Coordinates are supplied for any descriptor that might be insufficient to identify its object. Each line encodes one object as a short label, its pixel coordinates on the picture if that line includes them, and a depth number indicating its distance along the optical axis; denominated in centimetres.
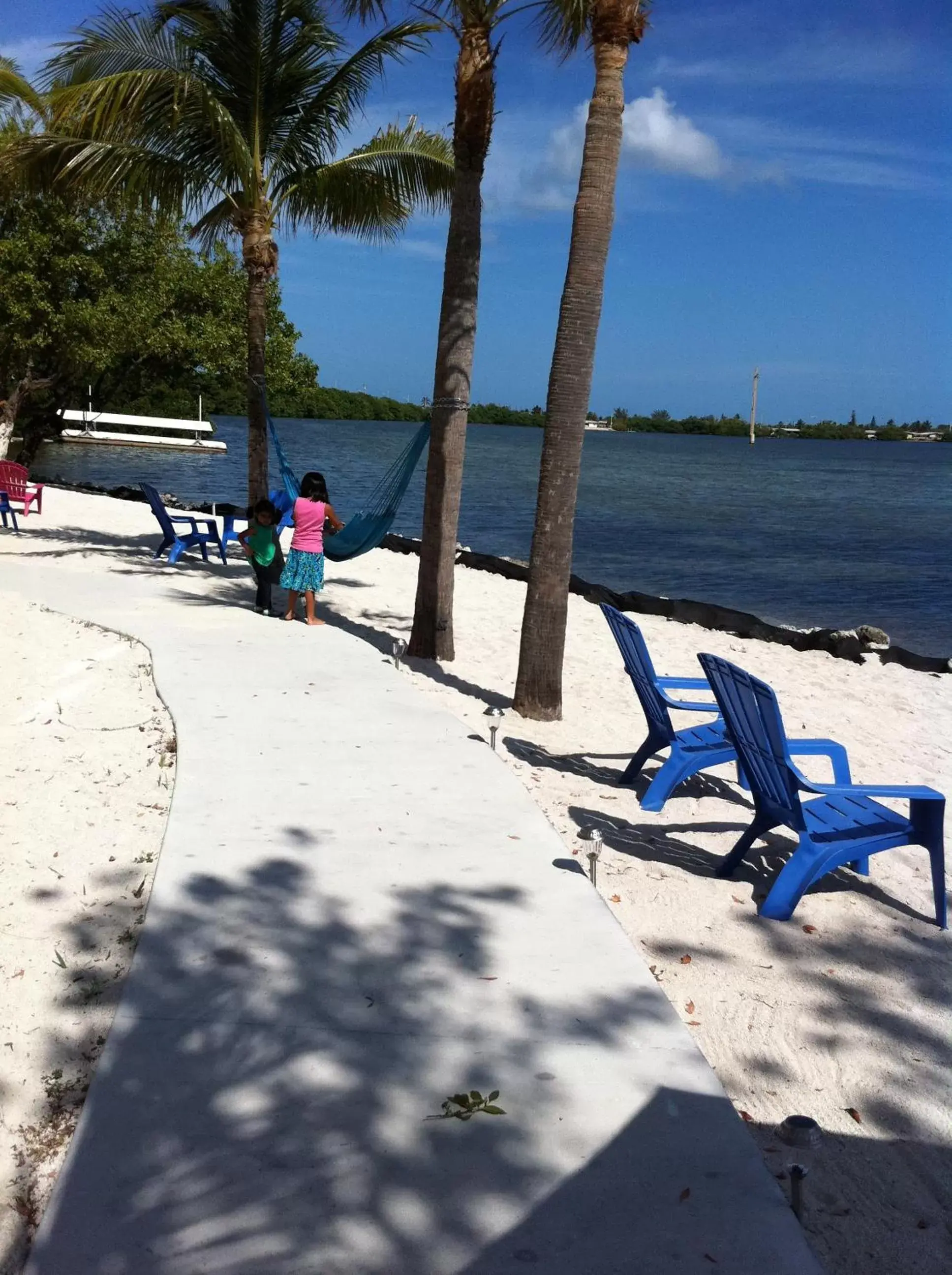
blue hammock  891
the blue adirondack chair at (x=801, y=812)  404
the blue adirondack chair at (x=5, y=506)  1477
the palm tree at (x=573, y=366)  648
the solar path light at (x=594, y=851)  391
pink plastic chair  1616
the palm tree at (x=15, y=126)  1706
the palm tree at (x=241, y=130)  1116
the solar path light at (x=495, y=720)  555
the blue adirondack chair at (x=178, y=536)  1258
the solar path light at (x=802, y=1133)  259
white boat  5125
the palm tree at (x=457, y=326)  788
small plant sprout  257
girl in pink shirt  889
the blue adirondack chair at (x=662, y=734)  521
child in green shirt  939
